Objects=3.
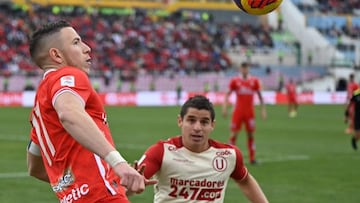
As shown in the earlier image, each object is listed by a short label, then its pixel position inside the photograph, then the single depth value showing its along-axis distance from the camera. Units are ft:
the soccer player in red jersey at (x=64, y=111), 31.58
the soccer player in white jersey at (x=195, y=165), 43.06
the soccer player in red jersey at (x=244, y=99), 125.08
